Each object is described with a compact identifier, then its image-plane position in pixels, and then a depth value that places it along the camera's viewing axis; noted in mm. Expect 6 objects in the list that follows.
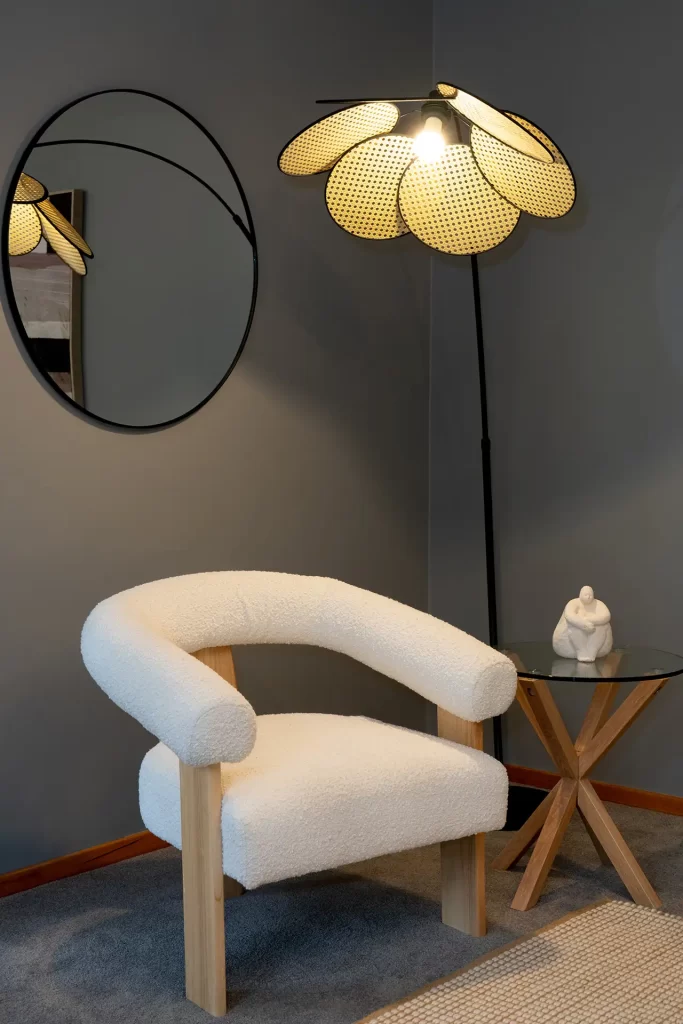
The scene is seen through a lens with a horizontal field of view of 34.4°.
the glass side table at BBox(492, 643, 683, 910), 2441
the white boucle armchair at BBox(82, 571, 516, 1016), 1904
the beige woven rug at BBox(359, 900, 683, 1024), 1950
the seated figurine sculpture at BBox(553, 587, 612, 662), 2537
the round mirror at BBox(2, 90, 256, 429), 2502
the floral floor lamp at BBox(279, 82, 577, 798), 2633
